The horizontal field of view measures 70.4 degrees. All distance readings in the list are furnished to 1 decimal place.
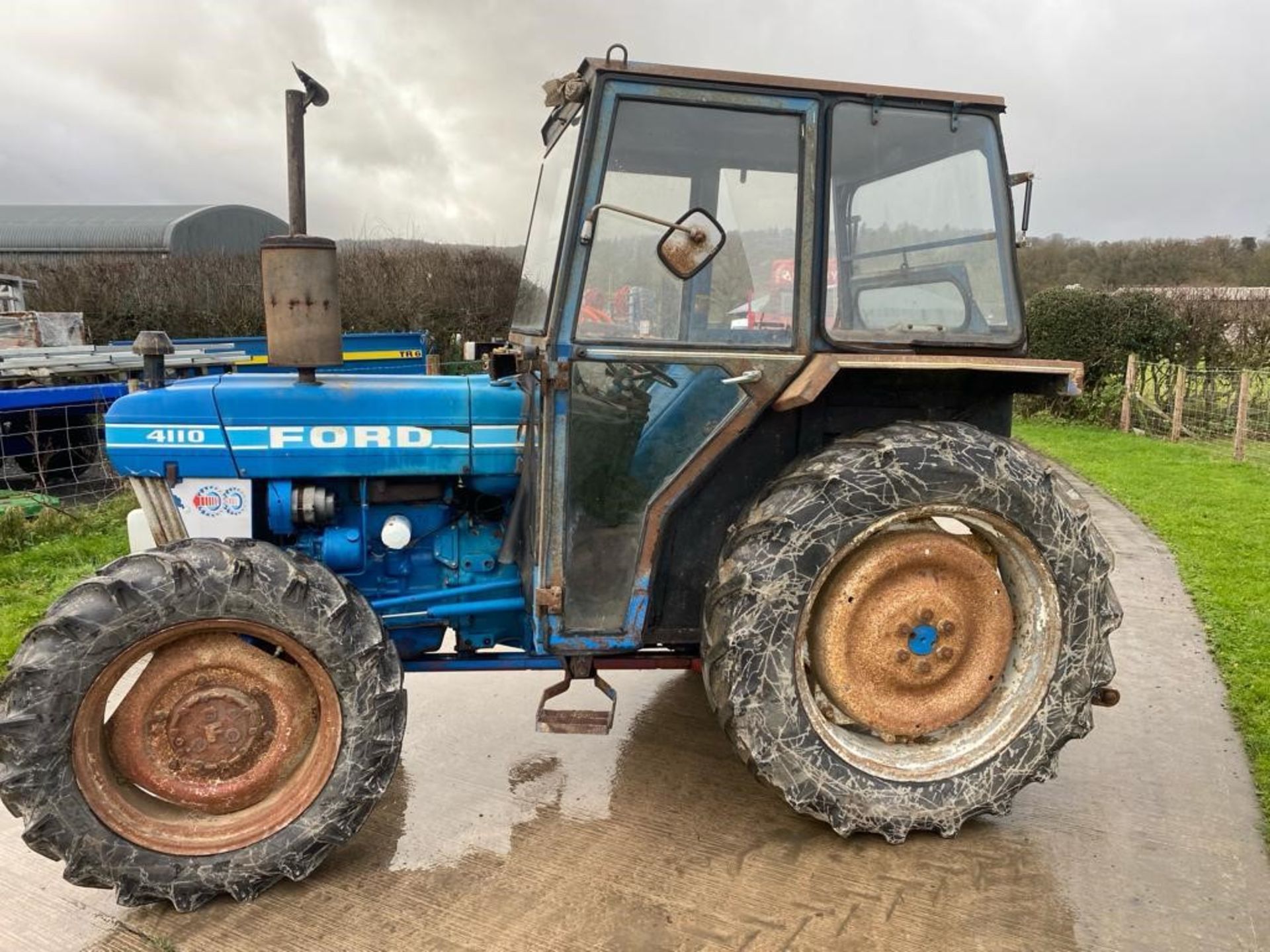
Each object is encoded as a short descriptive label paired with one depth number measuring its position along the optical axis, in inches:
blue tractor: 102.6
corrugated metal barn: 797.9
